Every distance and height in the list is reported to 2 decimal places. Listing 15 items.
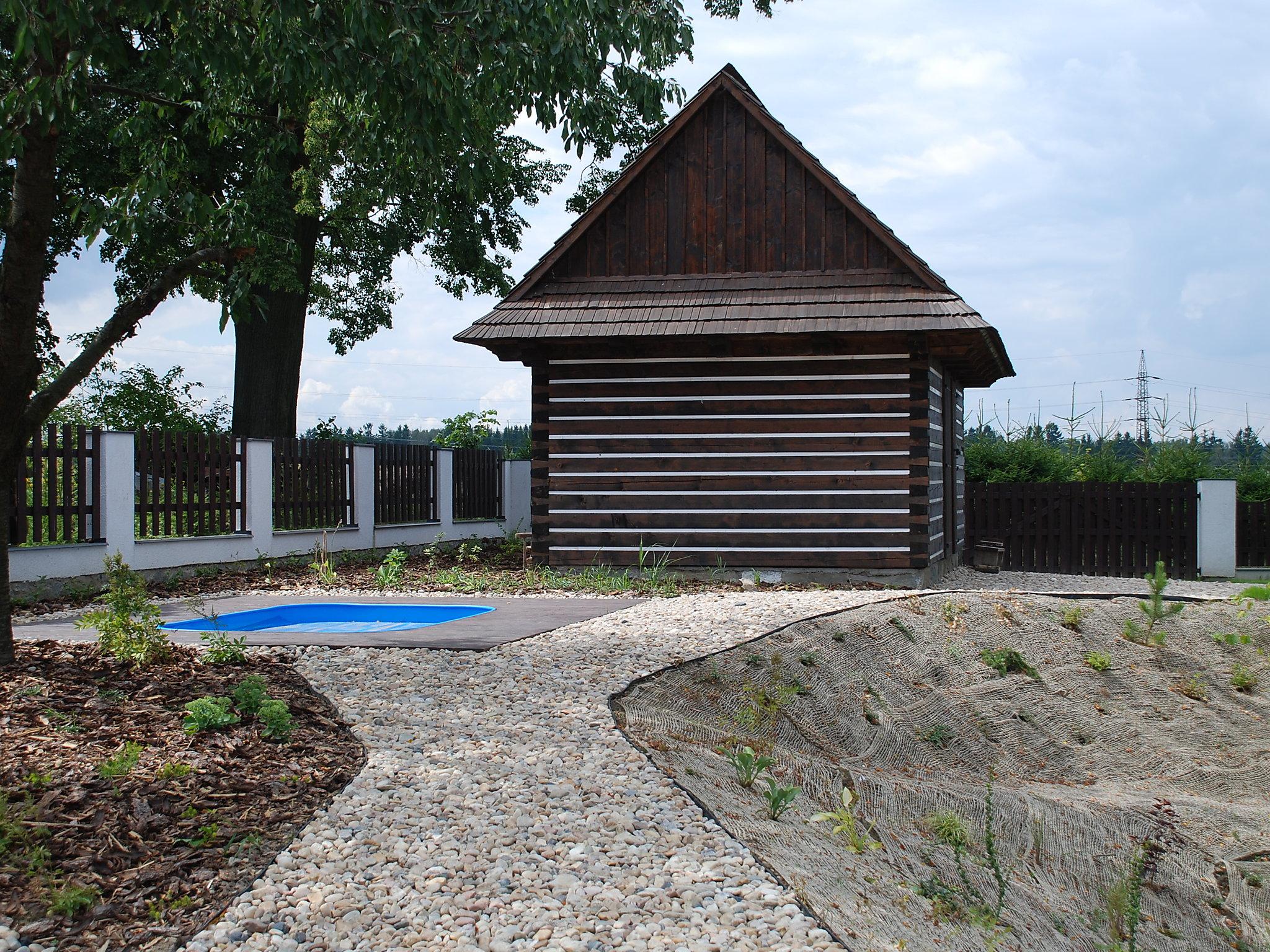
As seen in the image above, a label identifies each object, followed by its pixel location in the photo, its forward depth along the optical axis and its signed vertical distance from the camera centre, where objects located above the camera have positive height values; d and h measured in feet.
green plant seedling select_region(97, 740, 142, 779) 16.31 -4.47
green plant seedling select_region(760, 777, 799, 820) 16.21 -4.97
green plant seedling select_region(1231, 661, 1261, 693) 33.65 -6.59
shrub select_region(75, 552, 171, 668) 22.97 -3.37
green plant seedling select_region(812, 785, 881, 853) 16.03 -5.52
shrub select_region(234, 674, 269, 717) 19.92 -4.19
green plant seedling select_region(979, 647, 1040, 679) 31.32 -5.61
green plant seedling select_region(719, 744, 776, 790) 17.58 -4.89
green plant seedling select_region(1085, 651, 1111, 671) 32.58 -5.81
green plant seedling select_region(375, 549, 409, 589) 43.62 -4.22
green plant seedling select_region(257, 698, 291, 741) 18.78 -4.38
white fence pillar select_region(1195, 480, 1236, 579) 59.67 -3.34
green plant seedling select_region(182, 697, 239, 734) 18.81 -4.33
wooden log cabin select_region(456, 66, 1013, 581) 44.16 +4.45
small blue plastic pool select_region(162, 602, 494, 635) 33.58 -4.91
